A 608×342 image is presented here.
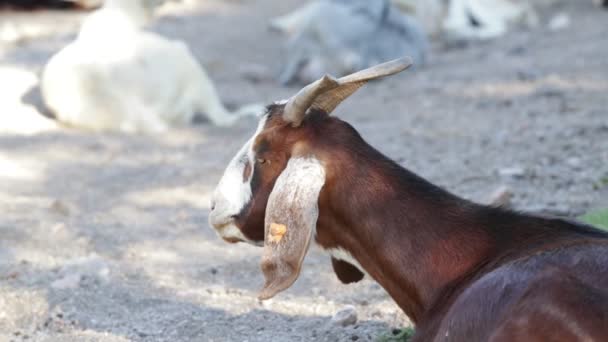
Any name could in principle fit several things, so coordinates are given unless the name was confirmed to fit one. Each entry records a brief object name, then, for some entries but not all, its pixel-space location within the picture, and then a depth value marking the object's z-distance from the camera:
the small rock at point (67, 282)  10.26
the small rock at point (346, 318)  8.98
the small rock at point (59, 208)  12.98
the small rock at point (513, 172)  13.30
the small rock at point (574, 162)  13.38
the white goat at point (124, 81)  17.06
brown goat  6.76
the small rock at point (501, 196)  11.70
